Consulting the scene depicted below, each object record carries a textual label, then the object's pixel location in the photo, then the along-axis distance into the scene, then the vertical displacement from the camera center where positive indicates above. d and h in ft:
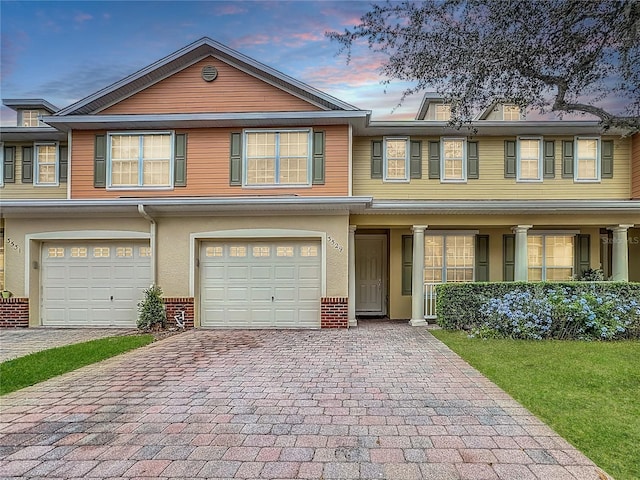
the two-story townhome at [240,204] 33.73 +3.40
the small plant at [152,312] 32.22 -6.09
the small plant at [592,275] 36.99 -3.06
